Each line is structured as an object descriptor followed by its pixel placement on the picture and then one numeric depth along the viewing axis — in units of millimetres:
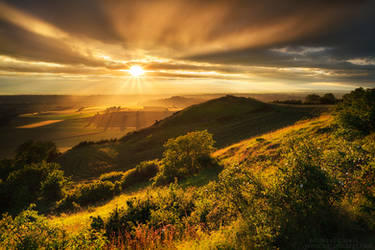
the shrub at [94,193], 26969
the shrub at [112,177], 36800
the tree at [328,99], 96412
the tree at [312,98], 104281
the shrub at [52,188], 29656
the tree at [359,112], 13938
